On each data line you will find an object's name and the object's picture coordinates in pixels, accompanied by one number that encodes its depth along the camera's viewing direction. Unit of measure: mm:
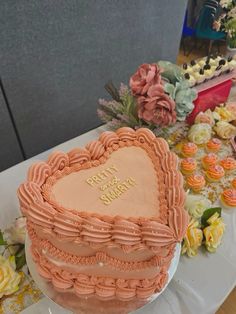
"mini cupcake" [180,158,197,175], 979
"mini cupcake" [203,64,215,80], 1206
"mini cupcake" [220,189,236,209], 895
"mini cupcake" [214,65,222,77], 1241
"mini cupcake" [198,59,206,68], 1263
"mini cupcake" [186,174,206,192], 932
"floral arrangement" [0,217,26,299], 688
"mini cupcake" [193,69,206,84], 1181
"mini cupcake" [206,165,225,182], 969
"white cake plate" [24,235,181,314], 610
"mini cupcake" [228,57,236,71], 1268
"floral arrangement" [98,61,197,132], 939
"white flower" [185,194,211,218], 813
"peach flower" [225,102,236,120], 1219
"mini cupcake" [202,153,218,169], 1004
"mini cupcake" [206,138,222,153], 1078
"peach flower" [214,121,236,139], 1142
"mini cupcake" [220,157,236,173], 1010
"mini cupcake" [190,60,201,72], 1237
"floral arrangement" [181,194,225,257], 762
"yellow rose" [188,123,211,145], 1096
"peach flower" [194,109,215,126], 1155
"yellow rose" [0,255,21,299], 681
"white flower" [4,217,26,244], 748
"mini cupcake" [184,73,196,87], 1141
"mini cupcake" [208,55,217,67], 1283
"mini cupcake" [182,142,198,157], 1049
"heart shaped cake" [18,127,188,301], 546
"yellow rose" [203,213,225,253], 778
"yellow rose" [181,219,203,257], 758
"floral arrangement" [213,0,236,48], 1754
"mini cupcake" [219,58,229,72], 1260
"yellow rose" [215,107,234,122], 1202
